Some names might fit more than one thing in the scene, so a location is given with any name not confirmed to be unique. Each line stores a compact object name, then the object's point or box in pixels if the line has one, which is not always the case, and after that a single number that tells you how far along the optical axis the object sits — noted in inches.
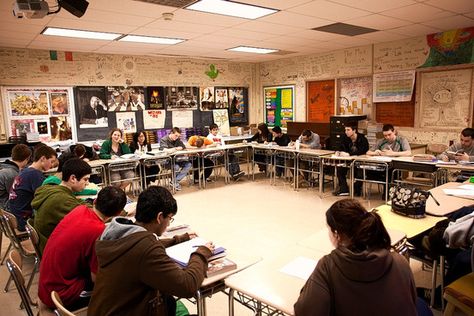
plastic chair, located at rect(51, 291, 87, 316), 56.1
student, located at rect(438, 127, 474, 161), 187.3
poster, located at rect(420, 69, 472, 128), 229.1
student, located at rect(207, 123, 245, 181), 291.1
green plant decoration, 346.3
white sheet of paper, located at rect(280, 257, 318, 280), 71.2
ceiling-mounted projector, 119.4
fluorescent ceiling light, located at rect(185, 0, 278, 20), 152.4
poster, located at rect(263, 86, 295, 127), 350.3
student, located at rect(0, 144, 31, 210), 142.4
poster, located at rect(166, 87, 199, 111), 324.8
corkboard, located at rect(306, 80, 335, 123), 312.3
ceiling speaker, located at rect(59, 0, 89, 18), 121.8
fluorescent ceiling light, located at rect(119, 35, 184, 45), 220.4
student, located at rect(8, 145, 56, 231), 125.8
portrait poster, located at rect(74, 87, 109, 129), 280.1
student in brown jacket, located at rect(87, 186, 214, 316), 55.4
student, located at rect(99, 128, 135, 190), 230.5
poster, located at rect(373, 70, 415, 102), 253.6
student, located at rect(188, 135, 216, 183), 275.9
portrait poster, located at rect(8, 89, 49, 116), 253.8
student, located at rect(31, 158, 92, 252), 92.4
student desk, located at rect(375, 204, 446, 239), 93.6
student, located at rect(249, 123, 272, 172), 292.8
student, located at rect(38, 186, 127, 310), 70.9
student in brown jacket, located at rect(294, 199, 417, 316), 46.5
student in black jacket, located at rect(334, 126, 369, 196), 231.5
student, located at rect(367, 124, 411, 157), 213.2
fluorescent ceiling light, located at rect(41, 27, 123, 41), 193.5
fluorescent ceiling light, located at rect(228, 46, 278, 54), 274.6
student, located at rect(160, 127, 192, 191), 264.1
